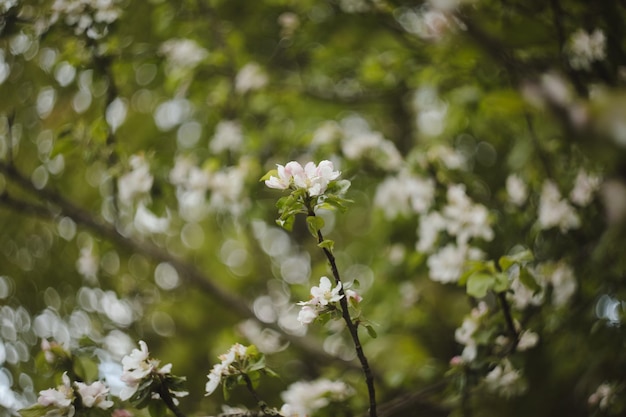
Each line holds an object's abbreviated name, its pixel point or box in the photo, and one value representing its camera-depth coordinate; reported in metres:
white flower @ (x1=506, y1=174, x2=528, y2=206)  2.46
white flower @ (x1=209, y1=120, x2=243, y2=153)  2.76
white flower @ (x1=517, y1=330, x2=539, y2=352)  1.74
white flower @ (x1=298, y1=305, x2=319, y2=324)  1.29
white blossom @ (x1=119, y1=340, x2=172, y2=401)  1.34
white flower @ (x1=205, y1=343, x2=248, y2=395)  1.38
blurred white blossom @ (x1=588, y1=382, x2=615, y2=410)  1.68
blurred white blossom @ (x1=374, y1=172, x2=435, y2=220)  2.26
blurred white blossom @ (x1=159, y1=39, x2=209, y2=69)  2.55
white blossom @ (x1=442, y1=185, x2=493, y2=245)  2.05
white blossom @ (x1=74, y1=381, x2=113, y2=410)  1.36
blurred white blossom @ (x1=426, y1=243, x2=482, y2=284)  1.99
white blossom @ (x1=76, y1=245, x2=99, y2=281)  3.02
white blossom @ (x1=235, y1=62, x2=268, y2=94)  2.83
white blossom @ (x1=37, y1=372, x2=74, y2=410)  1.31
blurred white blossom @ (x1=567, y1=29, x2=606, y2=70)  2.19
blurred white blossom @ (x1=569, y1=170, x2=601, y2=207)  2.12
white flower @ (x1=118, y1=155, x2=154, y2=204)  2.21
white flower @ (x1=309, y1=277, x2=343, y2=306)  1.29
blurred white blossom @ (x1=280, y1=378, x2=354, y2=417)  1.78
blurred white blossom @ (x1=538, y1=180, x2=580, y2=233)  2.10
